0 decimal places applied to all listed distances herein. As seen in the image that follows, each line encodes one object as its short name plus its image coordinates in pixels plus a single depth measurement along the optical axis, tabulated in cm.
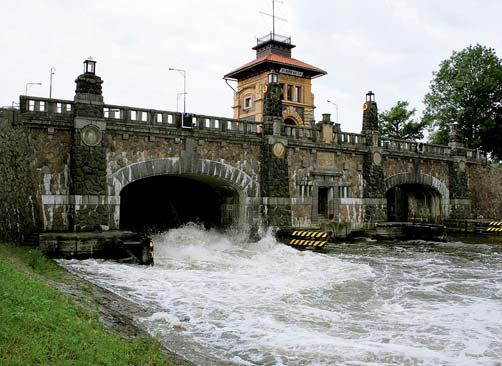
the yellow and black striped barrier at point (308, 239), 2245
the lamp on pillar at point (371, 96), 2920
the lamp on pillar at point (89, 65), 1905
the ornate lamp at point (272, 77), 2511
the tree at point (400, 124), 4675
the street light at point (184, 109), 2175
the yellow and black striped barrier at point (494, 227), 2997
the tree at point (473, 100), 4197
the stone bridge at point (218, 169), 1892
